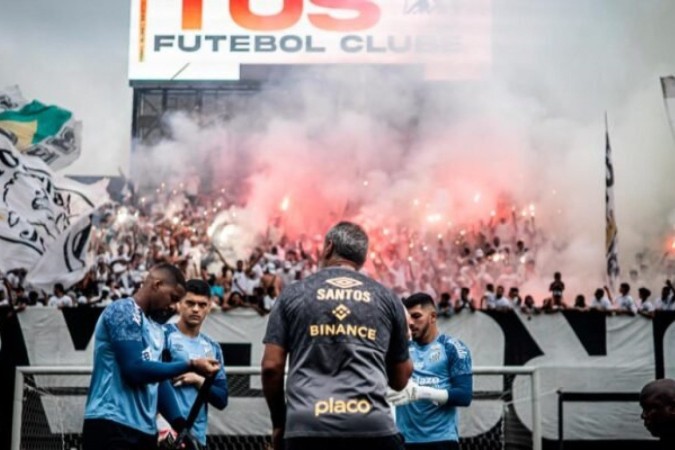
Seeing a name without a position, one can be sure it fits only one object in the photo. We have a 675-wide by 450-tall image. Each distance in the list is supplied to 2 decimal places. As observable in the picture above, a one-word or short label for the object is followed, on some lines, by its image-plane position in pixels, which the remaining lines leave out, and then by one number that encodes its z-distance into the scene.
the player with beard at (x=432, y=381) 6.04
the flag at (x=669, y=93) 17.78
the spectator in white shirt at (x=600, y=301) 13.47
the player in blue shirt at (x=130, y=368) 4.43
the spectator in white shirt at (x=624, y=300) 13.44
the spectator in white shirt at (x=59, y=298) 13.79
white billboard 22.06
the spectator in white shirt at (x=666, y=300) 13.25
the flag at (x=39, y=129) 19.05
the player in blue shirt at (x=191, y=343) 5.79
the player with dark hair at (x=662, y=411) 3.58
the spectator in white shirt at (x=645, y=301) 12.33
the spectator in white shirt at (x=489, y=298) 13.99
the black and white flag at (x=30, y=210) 14.73
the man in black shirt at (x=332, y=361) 3.50
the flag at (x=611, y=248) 17.34
